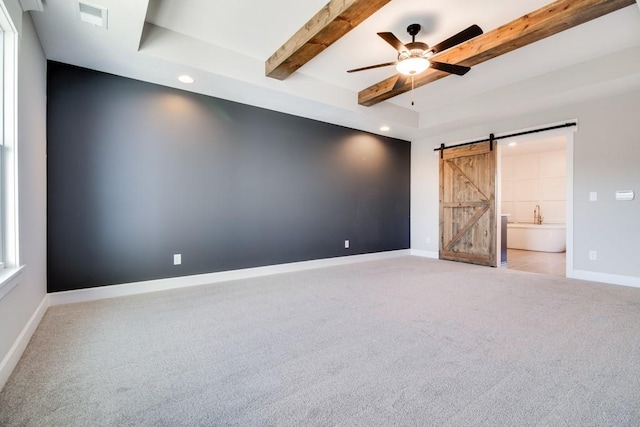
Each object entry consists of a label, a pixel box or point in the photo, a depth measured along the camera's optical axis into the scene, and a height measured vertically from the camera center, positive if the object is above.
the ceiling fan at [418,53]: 2.50 +1.47
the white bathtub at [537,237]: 6.75 -0.64
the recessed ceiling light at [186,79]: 3.31 +1.52
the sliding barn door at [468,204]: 5.08 +0.11
